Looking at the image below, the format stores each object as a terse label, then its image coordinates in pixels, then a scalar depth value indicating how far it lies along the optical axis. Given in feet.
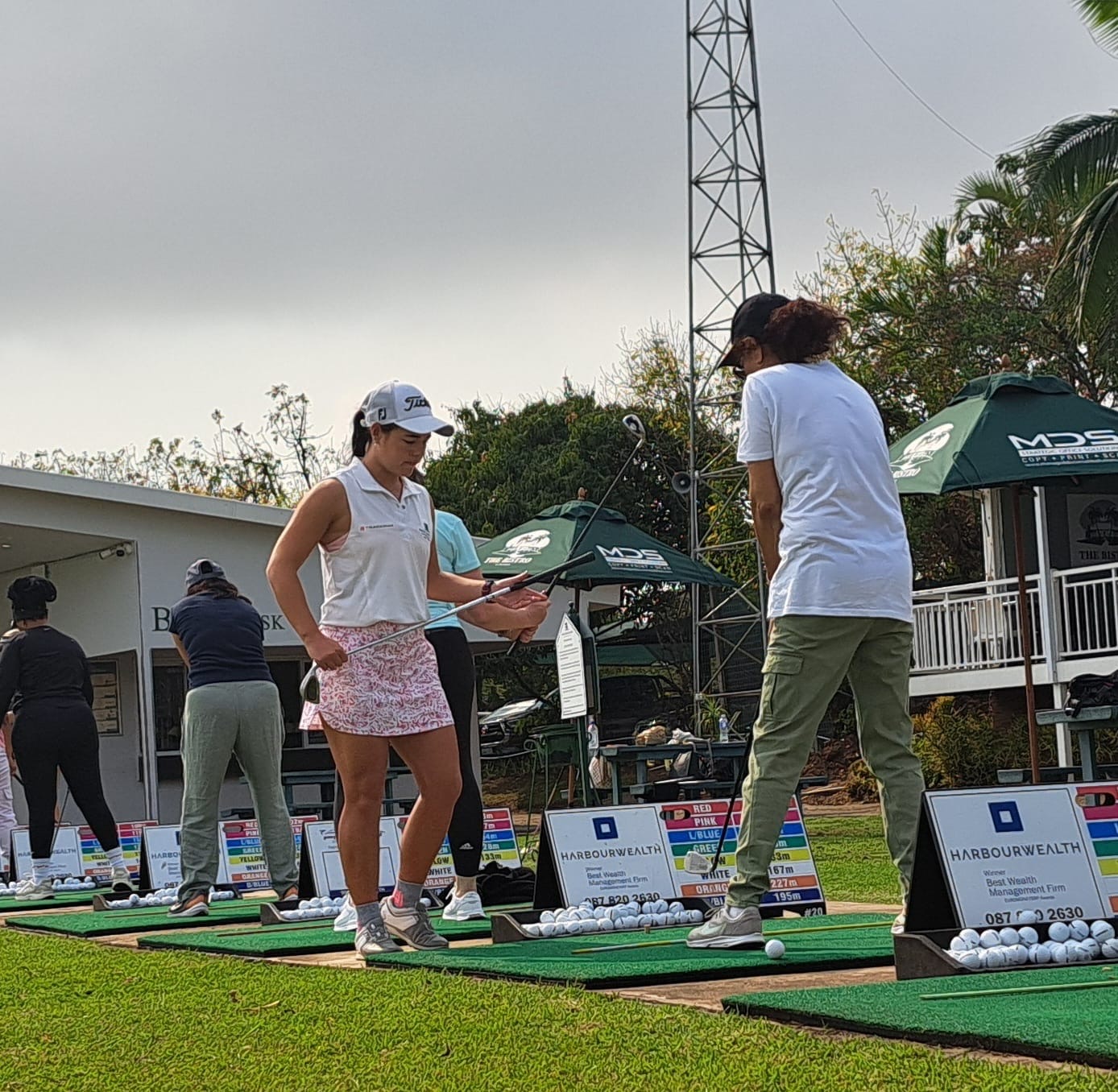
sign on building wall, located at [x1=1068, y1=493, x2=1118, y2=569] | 74.18
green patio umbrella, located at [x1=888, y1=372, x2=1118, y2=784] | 38.73
